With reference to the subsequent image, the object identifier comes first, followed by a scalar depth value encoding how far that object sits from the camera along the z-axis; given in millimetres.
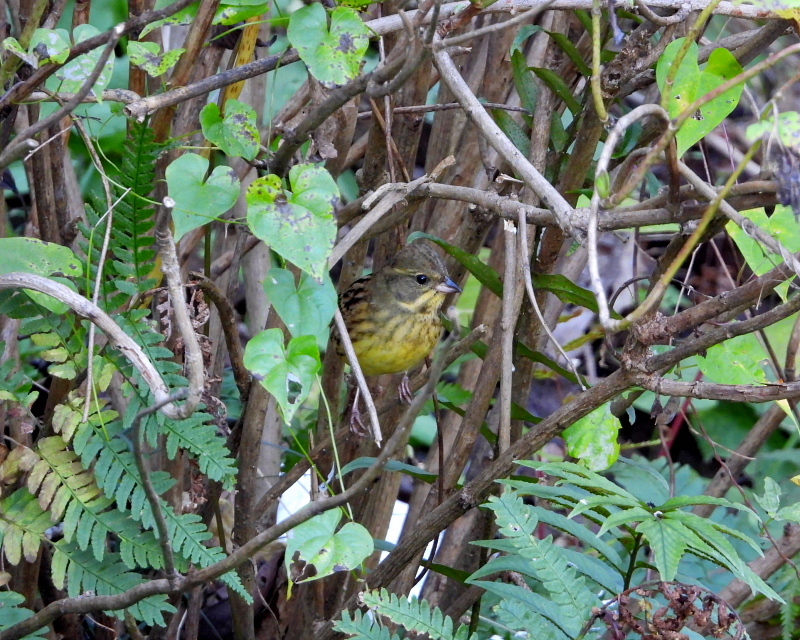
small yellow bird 6871
